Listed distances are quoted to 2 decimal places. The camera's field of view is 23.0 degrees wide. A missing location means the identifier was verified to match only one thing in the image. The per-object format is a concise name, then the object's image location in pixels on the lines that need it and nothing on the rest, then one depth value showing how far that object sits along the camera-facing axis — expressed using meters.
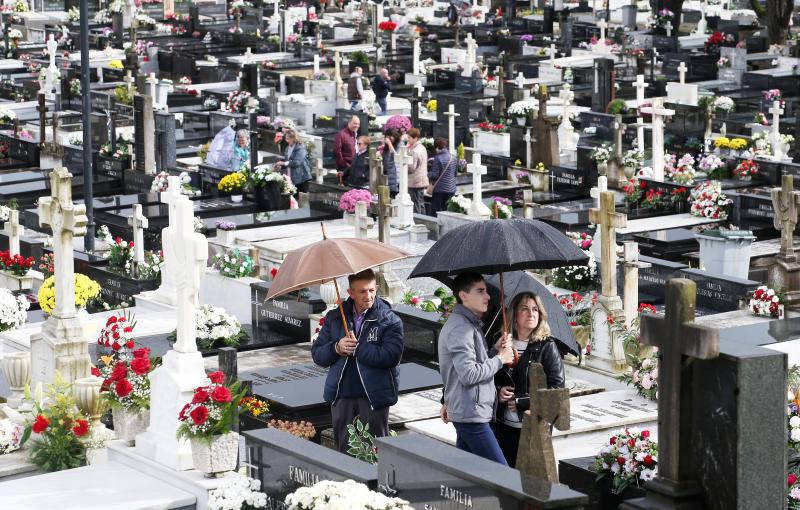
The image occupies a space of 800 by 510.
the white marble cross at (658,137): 26.34
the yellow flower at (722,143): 29.95
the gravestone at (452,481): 9.03
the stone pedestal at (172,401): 11.90
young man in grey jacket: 10.28
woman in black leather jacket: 10.41
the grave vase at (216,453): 11.49
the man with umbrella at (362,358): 11.61
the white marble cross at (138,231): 20.58
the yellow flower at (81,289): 16.39
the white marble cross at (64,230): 13.88
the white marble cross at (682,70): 35.28
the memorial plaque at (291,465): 10.38
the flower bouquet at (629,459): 10.93
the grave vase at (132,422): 12.64
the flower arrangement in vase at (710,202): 23.69
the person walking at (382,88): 35.78
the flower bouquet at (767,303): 17.94
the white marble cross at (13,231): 21.95
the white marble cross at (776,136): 28.03
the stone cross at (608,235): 16.03
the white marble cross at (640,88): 31.39
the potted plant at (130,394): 12.56
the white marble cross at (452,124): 29.20
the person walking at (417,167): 24.25
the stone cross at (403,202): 23.19
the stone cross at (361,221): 20.19
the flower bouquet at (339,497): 9.54
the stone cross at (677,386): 8.17
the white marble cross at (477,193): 22.25
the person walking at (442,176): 24.14
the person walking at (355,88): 35.88
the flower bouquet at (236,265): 19.42
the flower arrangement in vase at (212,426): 11.42
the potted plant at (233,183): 26.03
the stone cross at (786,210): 18.69
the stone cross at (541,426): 9.30
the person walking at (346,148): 27.17
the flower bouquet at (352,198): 23.11
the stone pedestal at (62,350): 13.97
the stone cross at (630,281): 16.53
